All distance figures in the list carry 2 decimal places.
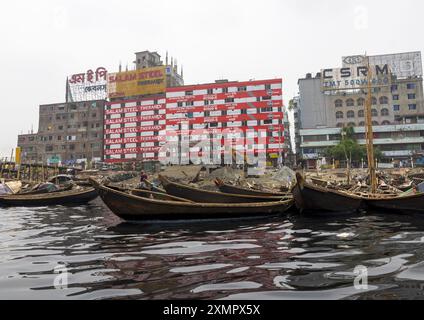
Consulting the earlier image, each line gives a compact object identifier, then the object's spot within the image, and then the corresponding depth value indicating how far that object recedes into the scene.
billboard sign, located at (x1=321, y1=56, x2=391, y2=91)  61.03
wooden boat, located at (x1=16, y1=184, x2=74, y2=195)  21.98
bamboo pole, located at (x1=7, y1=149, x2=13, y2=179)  37.39
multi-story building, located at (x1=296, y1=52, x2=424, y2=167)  58.06
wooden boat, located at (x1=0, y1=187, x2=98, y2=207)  19.22
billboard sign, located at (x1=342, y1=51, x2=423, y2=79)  61.62
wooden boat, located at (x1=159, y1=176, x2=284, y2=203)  13.79
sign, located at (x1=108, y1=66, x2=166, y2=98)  68.62
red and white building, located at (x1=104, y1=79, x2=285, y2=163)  61.56
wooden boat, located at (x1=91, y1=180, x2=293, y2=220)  10.23
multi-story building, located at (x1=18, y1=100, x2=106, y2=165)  72.94
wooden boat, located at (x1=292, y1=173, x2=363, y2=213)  12.42
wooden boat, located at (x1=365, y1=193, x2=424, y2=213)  12.09
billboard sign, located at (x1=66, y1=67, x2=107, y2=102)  70.88
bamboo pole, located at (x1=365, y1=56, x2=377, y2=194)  15.74
